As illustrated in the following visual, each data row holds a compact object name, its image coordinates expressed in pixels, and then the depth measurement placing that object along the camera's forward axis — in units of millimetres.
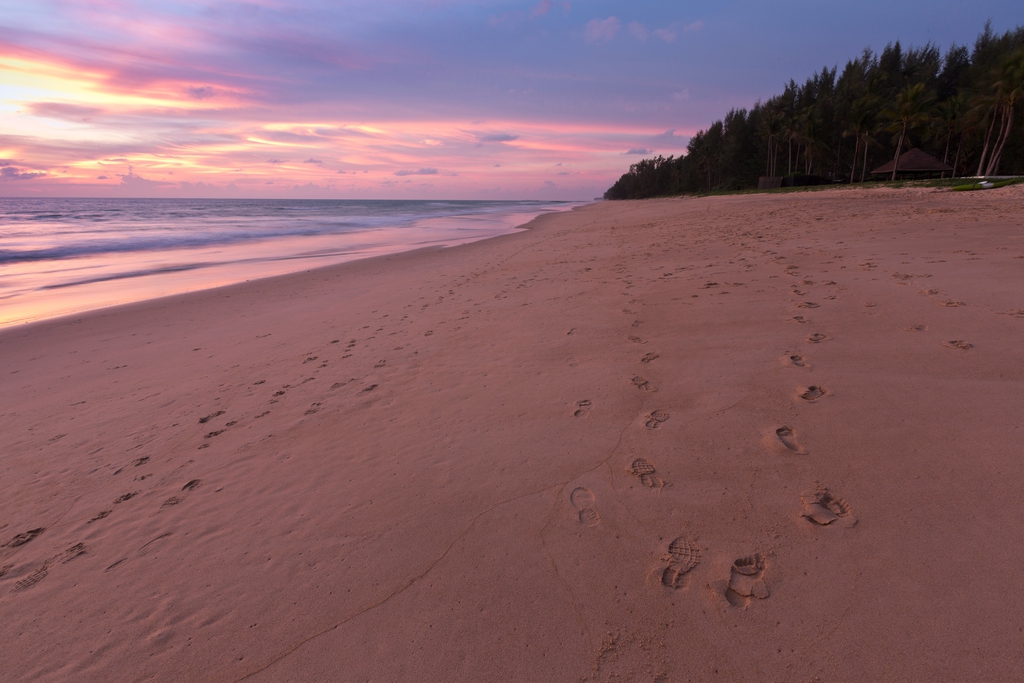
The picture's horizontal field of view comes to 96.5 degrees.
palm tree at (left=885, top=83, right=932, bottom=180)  35281
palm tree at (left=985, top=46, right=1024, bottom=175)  29000
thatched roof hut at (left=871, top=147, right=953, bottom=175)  34688
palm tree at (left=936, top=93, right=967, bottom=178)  37656
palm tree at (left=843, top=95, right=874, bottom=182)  38500
